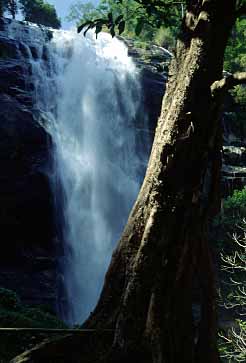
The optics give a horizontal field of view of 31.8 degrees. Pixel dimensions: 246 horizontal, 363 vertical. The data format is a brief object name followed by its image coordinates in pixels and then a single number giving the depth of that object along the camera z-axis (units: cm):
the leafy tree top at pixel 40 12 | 4334
